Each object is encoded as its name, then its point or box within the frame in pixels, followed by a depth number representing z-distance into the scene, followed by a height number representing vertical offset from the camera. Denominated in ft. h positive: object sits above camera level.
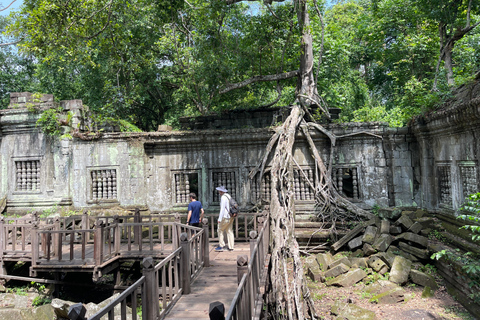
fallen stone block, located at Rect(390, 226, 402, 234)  26.27 -4.54
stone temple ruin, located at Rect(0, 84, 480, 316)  29.94 +1.76
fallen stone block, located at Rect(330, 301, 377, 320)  19.19 -8.27
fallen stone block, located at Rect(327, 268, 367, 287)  23.31 -7.39
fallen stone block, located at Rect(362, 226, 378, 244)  26.11 -4.85
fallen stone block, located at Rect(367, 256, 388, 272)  23.88 -6.61
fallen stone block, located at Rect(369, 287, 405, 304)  20.75 -7.88
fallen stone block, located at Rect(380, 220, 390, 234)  26.50 -4.35
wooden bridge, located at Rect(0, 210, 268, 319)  15.24 -4.63
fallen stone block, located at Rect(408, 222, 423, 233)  25.38 -4.25
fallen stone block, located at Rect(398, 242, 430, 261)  23.91 -5.86
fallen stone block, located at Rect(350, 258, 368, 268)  24.86 -6.74
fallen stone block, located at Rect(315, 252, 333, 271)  25.48 -6.64
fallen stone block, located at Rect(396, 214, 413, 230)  26.02 -3.93
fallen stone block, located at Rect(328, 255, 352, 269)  24.88 -6.62
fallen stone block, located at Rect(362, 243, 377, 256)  25.41 -5.90
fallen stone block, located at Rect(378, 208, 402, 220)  27.63 -3.36
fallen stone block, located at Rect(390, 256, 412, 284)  22.24 -6.73
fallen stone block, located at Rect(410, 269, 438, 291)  21.66 -7.21
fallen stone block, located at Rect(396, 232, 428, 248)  24.39 -5.02
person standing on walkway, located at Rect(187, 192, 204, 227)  24.61 -2.31
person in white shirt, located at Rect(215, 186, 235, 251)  23.58 -3.15
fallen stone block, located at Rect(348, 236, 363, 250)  26.45 -5.53
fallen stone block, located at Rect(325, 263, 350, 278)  24.25 -7.10
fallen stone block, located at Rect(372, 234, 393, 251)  25.30 -5.36
